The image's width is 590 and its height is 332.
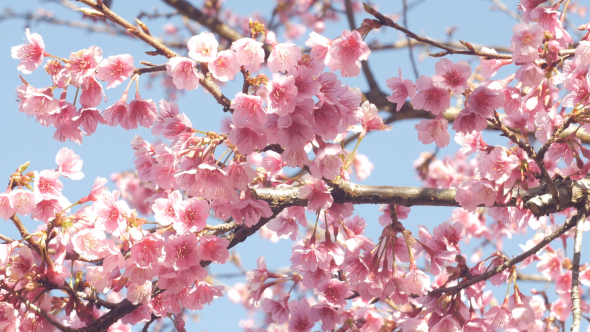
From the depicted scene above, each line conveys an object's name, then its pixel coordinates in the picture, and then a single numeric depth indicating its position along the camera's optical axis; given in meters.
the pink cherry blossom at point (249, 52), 3.69
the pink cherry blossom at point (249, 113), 3.43
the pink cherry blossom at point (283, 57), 3.67
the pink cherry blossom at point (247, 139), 3.52
